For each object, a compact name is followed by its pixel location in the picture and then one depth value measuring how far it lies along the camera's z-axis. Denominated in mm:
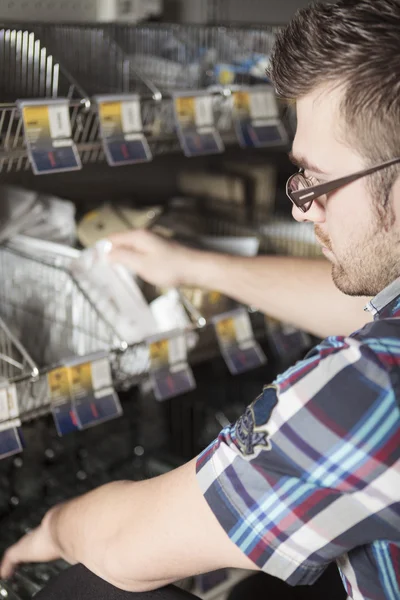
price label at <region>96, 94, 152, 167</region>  1348
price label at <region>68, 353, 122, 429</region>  1325
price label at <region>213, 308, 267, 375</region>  1625
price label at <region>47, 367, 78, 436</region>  1299
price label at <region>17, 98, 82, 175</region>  1232
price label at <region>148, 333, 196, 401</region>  1469
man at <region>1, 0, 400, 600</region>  782
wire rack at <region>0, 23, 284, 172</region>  1421
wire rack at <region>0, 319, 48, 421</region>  1267
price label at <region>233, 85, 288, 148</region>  1596
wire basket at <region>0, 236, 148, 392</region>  1502
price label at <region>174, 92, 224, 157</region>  1469
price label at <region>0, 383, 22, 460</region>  1223
